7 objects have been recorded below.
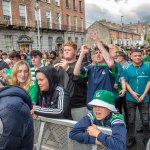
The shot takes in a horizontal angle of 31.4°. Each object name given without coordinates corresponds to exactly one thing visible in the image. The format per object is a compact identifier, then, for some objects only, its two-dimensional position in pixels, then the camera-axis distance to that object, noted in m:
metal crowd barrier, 2.98
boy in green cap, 2.58
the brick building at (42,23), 28.14
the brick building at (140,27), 132.18
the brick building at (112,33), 70.94
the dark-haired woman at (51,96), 3.14
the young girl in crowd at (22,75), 4.00
